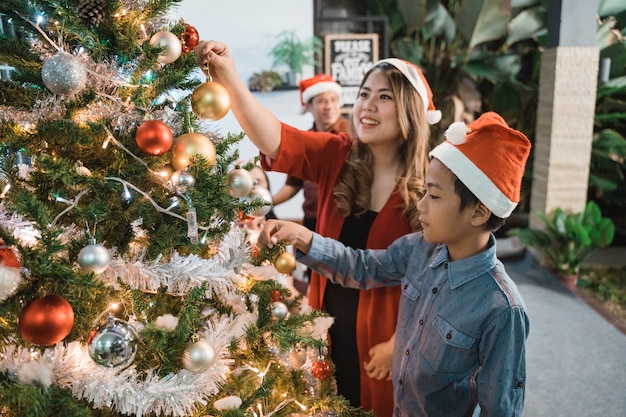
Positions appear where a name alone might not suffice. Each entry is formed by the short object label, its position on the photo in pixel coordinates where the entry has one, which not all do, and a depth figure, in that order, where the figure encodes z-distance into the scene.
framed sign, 5.35
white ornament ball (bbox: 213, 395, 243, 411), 1.08
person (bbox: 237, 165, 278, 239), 1.48
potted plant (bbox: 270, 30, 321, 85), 5.21
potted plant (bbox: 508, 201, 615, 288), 4.32
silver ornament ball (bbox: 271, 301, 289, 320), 1.17
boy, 1.21
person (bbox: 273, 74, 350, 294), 3.25
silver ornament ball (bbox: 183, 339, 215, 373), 0.98
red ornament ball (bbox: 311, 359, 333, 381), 1.39
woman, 1.66
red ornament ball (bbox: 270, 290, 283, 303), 1.30
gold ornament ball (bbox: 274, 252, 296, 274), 1.31
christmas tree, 0.89
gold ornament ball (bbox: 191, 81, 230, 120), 1.06
